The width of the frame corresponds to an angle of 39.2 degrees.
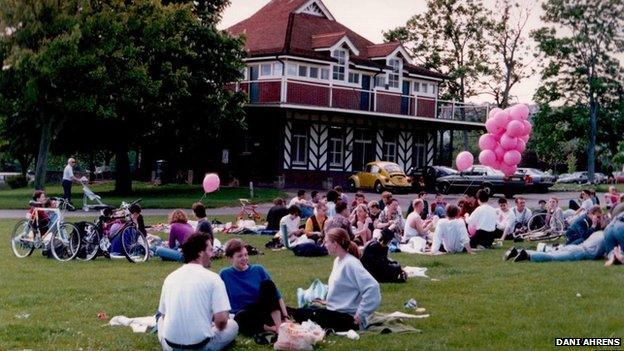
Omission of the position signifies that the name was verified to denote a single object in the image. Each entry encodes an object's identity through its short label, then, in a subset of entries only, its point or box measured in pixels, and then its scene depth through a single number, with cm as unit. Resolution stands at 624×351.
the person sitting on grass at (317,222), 2094
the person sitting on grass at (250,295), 998
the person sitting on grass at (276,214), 2494
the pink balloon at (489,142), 2775
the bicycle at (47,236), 1845
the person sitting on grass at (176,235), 1773
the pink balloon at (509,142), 2712
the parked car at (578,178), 7478
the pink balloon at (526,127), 2702
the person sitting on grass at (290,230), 2106
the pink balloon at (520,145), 2723
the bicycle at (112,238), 1834
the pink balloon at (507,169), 2745
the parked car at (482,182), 4406
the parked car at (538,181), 4831
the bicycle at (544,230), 2359
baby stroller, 2831
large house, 4862
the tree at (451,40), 6931
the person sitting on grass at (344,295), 1015
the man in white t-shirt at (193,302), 845
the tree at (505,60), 6812
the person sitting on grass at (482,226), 2105
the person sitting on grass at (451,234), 1978
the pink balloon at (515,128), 2673
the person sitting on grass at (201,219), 1688
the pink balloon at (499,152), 2748
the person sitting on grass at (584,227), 1897
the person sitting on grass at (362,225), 2020
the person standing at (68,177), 3190
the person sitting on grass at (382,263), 1433
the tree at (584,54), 6103
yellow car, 4759
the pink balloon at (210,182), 2791
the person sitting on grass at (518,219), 2345
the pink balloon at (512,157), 2708
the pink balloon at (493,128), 2753
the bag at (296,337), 927
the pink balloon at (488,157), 2767
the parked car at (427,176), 4944
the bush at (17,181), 6481
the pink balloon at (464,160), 2983
